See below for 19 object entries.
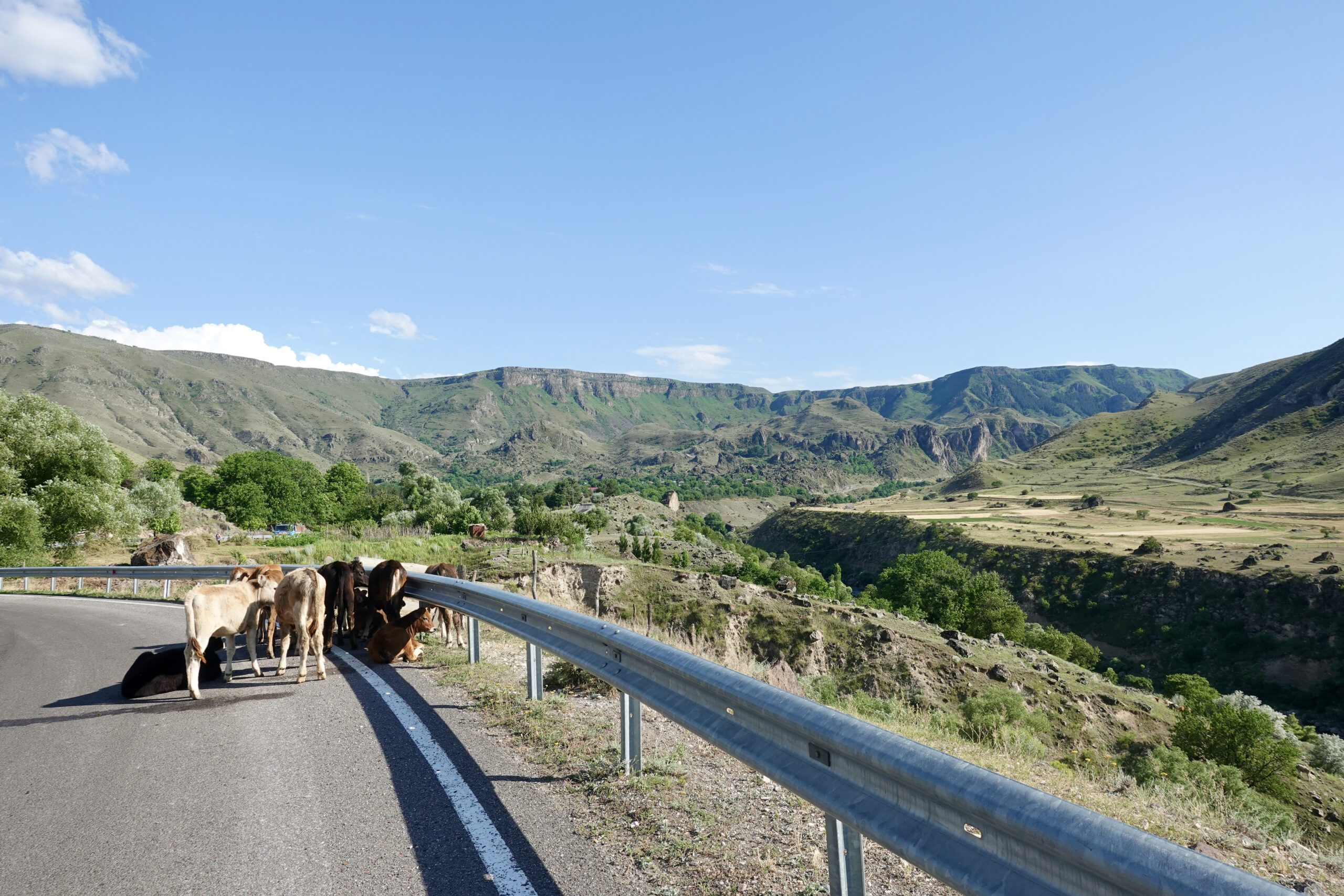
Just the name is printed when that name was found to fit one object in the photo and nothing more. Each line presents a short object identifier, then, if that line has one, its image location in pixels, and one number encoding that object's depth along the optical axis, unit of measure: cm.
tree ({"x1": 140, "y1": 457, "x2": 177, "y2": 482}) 8269
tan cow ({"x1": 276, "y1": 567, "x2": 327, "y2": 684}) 764
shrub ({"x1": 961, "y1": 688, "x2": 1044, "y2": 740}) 971
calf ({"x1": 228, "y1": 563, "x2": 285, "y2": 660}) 817
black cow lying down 687
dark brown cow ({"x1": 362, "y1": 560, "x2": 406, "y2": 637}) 941
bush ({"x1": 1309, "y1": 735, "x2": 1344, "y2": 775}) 3241
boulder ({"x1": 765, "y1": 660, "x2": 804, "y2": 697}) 862
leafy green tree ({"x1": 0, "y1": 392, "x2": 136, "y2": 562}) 2734
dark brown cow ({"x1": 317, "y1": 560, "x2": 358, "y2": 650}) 934
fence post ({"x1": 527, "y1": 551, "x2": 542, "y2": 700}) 668
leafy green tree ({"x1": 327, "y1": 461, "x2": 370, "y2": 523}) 8888
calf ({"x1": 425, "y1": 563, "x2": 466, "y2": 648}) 999
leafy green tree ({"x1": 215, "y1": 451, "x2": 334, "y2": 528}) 7381
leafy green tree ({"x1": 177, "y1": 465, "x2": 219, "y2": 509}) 8000
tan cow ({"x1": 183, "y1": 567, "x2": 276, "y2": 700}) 679
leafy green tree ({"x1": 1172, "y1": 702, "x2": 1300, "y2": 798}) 2692
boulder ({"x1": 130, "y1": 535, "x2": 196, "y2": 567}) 2494
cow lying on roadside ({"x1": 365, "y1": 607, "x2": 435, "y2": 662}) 848
